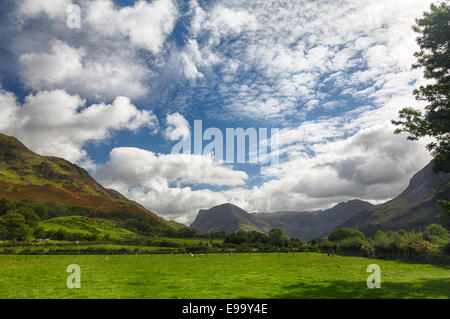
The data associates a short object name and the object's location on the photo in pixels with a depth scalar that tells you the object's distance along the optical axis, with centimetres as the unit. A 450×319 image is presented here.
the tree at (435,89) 2477
